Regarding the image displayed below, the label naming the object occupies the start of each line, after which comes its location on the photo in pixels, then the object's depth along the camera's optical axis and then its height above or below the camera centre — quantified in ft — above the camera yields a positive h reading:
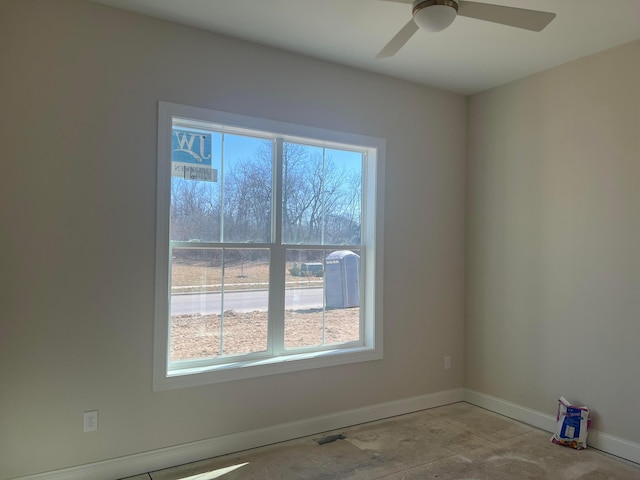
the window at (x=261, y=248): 9.45 +0.13
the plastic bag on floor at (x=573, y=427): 10.07 -3.94
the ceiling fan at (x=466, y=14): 6.57 +3.69
